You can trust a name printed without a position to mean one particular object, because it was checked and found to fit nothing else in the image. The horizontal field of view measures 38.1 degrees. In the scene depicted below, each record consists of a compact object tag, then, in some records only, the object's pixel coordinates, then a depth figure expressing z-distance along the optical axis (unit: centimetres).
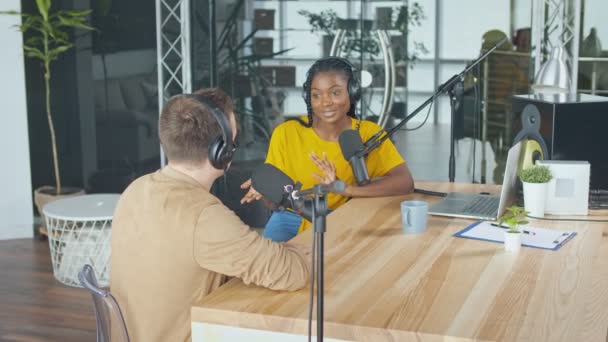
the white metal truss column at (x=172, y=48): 524
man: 200
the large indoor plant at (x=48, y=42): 526
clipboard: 251
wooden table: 187
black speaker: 312
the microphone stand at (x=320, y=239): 172
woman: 320
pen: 264
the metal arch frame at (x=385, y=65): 542
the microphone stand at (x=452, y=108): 283
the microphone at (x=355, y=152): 273
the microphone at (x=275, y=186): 192
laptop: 281
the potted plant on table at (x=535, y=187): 286
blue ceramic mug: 262
